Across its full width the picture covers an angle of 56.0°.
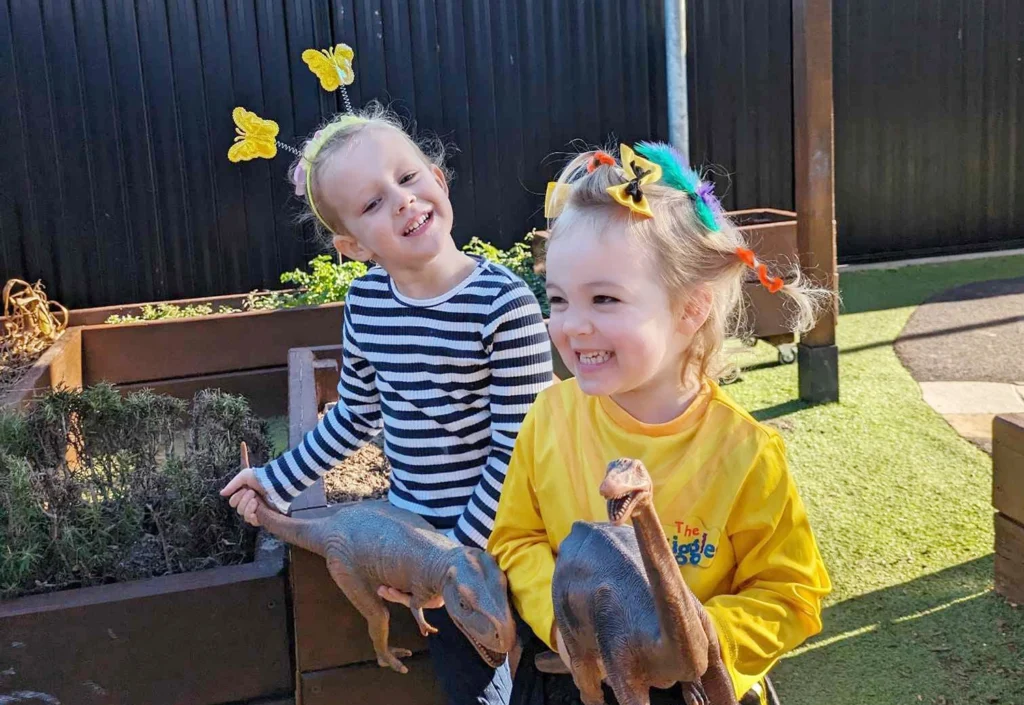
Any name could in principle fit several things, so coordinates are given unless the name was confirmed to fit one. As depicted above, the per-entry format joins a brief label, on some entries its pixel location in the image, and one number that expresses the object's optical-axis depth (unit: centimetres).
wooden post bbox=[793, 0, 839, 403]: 465
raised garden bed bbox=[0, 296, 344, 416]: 505
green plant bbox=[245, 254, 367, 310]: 556
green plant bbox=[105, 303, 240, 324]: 568
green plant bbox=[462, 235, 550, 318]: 545
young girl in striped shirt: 203
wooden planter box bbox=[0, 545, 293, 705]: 220
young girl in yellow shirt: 144
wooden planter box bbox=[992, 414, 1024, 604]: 282
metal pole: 661
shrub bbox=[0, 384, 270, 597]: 239
